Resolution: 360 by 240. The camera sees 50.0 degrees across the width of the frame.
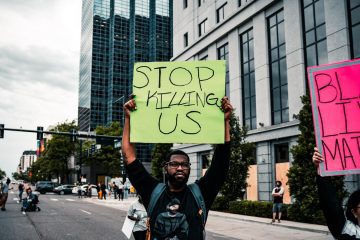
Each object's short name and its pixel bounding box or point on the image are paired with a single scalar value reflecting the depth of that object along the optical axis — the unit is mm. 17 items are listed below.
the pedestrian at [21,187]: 27980
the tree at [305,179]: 16094
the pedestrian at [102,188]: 38388
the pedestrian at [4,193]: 21903
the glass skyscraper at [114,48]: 91625
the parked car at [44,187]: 49678
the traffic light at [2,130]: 25072
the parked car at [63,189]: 49622
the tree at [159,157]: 38888
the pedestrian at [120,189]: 34944
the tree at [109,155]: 57559
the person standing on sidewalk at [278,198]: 16281
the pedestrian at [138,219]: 5922
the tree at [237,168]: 22266
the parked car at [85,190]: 43825
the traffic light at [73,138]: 28467
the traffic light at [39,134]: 25522
